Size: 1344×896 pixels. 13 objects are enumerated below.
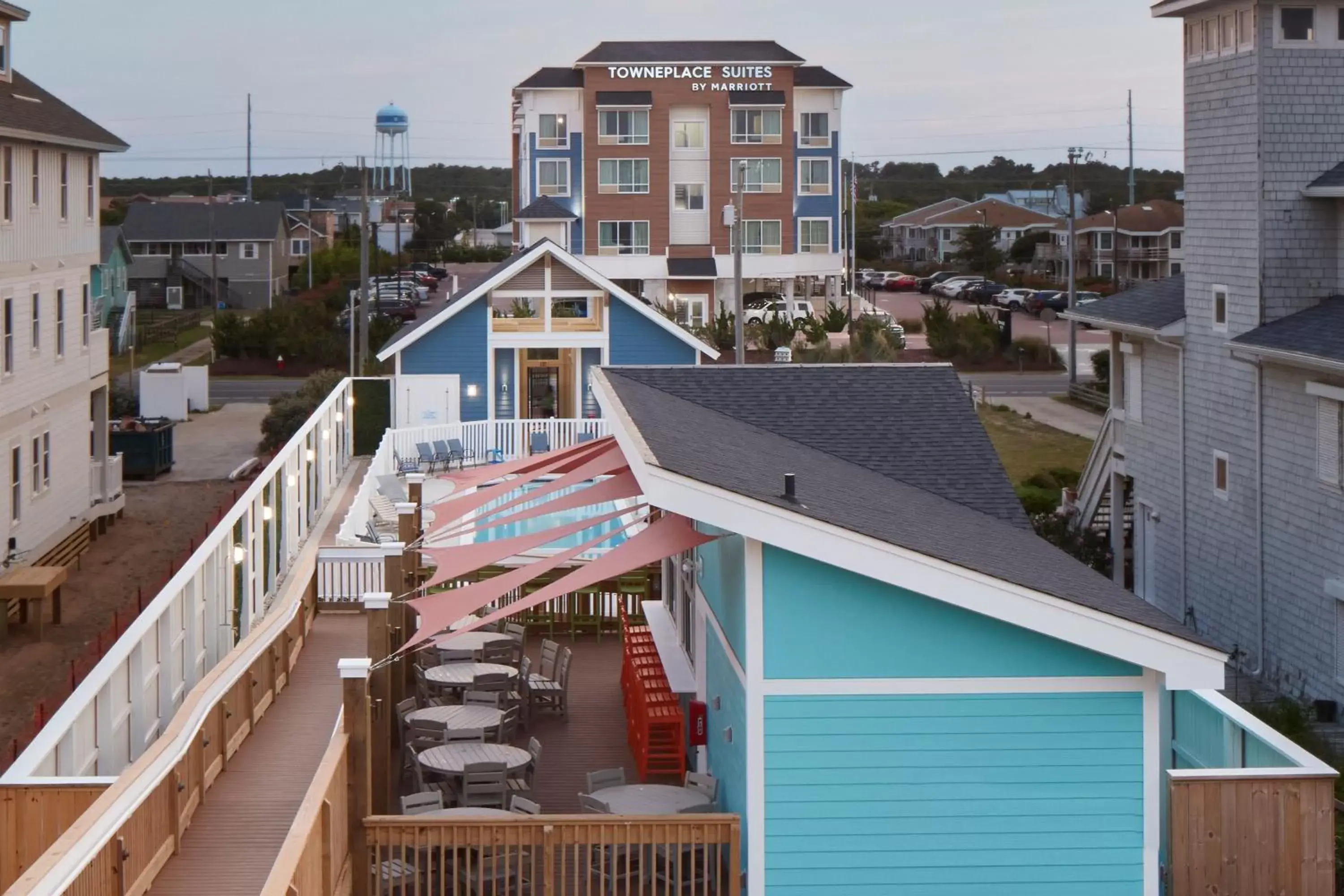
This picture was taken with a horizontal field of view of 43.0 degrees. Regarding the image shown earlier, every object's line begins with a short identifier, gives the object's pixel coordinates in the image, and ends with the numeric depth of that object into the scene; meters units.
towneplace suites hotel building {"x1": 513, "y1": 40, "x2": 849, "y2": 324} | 74.81
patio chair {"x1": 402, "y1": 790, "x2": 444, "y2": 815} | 13.39
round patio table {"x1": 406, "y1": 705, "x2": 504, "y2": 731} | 16.00
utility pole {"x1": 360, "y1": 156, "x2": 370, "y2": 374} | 53.71
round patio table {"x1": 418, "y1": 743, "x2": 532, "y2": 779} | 14.55
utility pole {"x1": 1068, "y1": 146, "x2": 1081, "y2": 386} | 57.59
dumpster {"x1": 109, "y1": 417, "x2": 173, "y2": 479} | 43.16
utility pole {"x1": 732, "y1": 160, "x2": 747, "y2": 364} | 42.09
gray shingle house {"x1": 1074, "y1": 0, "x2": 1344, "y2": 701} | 22.47
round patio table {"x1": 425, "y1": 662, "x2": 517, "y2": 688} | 17.72
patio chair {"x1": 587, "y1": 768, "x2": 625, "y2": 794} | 14.04
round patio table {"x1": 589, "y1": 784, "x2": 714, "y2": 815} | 13.30
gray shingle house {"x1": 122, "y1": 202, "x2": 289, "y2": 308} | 96.44
